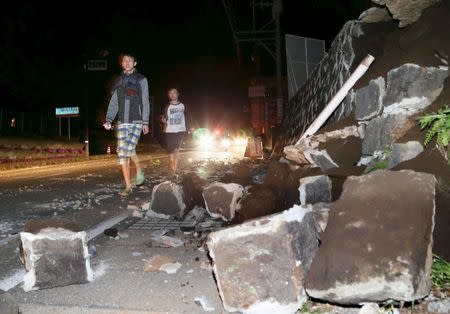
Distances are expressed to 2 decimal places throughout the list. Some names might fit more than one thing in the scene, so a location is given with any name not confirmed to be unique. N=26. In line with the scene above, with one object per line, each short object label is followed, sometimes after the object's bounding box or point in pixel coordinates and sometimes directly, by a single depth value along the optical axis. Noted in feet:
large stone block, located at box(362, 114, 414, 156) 13.52
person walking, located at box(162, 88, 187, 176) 28.12
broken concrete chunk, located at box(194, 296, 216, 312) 8.64
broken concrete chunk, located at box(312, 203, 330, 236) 9.90
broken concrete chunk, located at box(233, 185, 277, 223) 15.44
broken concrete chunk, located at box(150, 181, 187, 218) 16.55
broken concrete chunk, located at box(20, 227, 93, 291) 9.88
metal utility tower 58.75
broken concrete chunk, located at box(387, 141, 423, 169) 12.07
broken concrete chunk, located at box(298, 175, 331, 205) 13.74
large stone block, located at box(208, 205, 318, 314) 8.22
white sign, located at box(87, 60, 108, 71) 57.26
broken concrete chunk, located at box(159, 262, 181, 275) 10.75
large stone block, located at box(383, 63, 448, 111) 13.56
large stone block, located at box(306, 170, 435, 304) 7.32
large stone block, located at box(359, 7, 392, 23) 19.71
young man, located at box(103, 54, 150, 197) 21.02
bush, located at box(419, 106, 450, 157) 10.73
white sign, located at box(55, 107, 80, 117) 85.05
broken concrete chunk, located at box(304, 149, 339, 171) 15.91
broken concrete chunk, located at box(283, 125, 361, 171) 16.19
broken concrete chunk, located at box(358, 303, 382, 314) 7.58
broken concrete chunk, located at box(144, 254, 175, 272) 11.00
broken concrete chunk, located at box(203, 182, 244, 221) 16.25
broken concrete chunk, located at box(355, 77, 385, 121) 15.28
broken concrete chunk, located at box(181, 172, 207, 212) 17.12
